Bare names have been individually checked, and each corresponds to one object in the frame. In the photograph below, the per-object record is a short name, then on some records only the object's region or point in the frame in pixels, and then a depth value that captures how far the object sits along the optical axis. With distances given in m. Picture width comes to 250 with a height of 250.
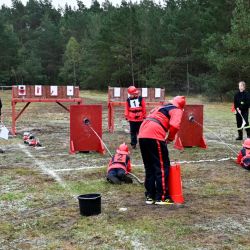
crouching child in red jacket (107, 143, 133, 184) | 8.09
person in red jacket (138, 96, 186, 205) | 6.67
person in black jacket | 13.70
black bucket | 6.12
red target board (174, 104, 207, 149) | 12.42
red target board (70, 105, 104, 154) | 11.55
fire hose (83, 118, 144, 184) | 11.53
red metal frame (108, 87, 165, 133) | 16.59
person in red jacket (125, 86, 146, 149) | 12.22
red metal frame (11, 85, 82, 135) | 16.03
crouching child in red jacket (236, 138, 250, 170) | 9.35
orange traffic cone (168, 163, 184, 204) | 6.73
